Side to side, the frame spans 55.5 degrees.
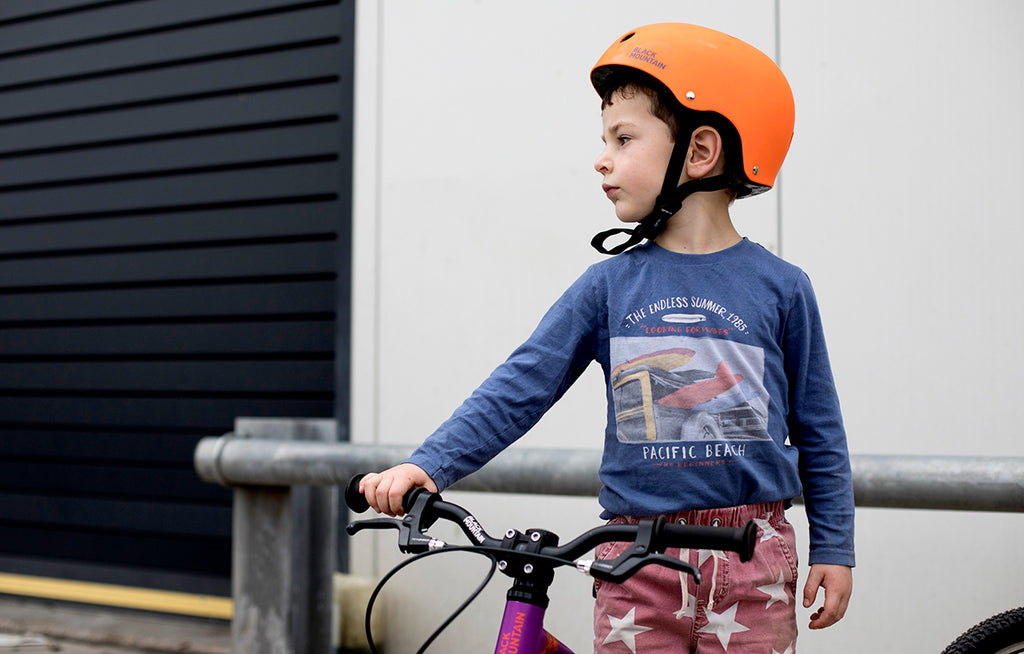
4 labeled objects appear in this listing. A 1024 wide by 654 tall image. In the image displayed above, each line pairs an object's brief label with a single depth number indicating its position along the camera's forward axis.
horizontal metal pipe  2.33
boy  1.59
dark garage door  4.44
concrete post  3.24
